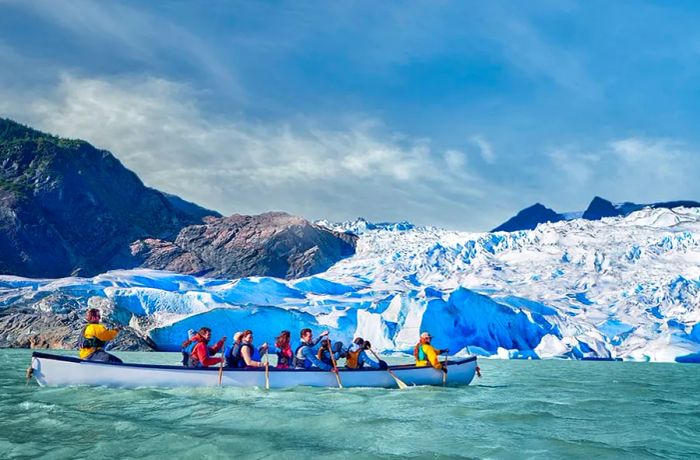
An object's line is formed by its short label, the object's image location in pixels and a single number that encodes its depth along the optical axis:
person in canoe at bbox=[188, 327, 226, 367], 14.90
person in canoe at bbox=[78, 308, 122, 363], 13.61
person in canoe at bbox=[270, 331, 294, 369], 15.89
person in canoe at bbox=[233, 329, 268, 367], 14.91
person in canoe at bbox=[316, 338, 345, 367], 15.88
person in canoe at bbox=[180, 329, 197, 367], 15.02
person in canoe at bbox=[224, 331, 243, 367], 15.05
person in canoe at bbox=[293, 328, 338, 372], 15.80
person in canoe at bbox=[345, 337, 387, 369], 16.55
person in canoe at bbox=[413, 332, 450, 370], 16.70
